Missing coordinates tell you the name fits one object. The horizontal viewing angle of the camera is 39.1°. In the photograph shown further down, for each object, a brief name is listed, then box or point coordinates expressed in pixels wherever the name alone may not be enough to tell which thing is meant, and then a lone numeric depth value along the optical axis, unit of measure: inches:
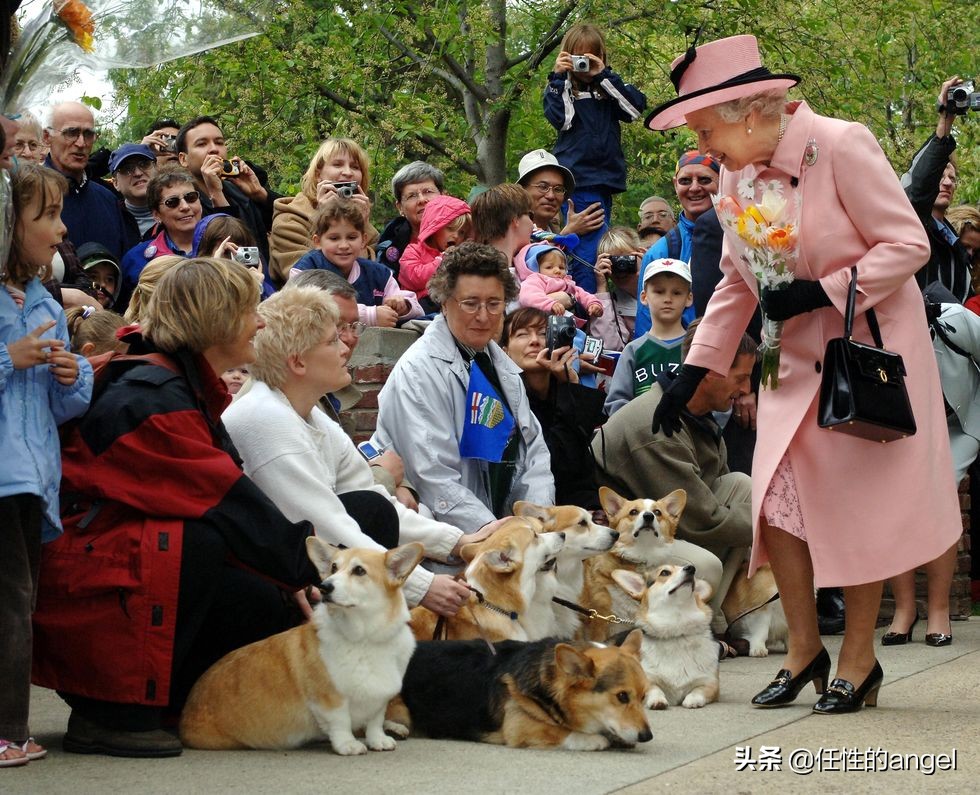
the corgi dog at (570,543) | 228.4
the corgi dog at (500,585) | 209.5
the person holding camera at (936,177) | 295.3
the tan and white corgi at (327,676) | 166.4
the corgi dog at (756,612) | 268.1
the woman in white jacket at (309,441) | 185.3
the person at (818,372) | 185.6
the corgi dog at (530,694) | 173.2
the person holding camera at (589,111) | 379.6
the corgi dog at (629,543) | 245.3
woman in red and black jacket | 160.4
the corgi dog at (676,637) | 211.9
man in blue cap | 313.9
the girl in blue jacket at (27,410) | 154.5
